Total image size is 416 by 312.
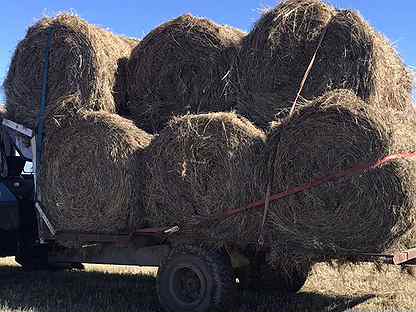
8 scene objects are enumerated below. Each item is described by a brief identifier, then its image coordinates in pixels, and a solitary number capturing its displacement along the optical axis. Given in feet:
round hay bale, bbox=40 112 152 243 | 20.62
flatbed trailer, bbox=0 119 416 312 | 19.53
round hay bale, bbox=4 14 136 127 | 22.40
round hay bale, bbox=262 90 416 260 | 16.76
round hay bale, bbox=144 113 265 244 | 18.90
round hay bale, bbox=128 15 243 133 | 22.71
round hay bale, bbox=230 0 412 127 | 19.79
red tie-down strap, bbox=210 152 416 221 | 16.79
